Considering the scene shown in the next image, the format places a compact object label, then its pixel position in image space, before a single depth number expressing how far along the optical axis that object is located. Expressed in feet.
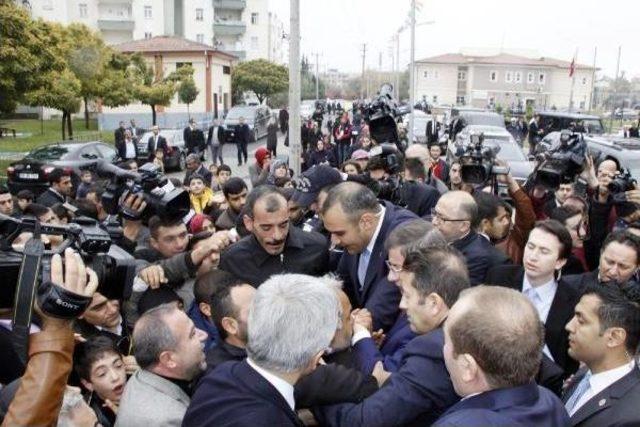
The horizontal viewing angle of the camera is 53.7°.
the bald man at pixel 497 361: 6.75
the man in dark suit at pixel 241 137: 68.39
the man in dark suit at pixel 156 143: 56.08
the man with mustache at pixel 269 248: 13.29
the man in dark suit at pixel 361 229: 11.94
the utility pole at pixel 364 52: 207.92
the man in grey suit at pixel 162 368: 8.31
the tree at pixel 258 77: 161.58
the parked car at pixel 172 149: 57.52
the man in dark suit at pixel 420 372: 7.48
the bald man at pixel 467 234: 13.82
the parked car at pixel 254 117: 92.55
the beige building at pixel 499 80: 257.34
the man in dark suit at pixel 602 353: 8.83
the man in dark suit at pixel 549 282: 12.03
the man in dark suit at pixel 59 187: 26.45
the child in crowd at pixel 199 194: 26.55
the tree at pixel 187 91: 115.34
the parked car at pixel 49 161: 38.73
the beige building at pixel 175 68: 135.95
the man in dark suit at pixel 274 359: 7.07
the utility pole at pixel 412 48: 59.59
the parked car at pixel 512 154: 48.14
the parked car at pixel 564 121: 82.94
